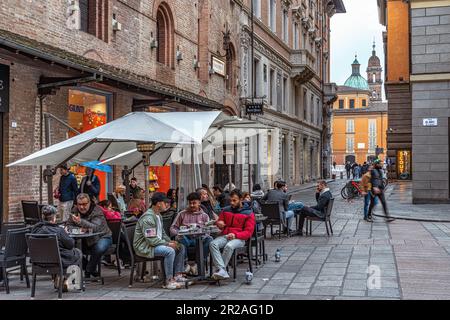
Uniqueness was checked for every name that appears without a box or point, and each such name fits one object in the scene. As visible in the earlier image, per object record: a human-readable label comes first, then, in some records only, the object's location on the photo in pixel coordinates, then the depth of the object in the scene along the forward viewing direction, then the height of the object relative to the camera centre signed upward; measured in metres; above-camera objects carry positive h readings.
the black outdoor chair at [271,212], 13.37 -0.97
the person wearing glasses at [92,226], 8.83 -0.83
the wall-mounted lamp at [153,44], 19.39 +3.80
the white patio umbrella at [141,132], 8.76 +0.49
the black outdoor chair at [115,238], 9.21 -1.06
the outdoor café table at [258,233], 9.71 -1.08
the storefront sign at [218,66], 25.06 +4.10
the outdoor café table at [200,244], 8.64 -1.09
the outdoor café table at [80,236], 8.53 -0.94
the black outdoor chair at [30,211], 12.23 -0.87
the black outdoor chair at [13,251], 7.96 -1.09
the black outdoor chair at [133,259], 8.41 -1.23
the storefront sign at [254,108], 28.09 +2.63
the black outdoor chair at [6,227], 8.59 -0.83
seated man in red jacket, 8.59 -0.92
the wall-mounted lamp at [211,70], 24.79 +3.80
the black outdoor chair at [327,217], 13.80 -1.11
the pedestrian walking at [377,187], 17.09 -0.57
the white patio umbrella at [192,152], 11.63 +0.31
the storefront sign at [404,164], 43.53 +0.15
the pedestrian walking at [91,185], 13.73 -0.39
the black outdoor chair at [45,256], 7.66 -1.10
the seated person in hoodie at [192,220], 9.01 -0.77
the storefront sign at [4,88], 12.40 +1.58
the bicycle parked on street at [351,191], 26.62 -1.04
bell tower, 137.62 +20.19
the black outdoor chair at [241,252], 8.80 -1.27
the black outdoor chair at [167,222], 9.86 -0.86
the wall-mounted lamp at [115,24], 17.03 +3.87
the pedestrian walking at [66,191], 13.20 -0.50
